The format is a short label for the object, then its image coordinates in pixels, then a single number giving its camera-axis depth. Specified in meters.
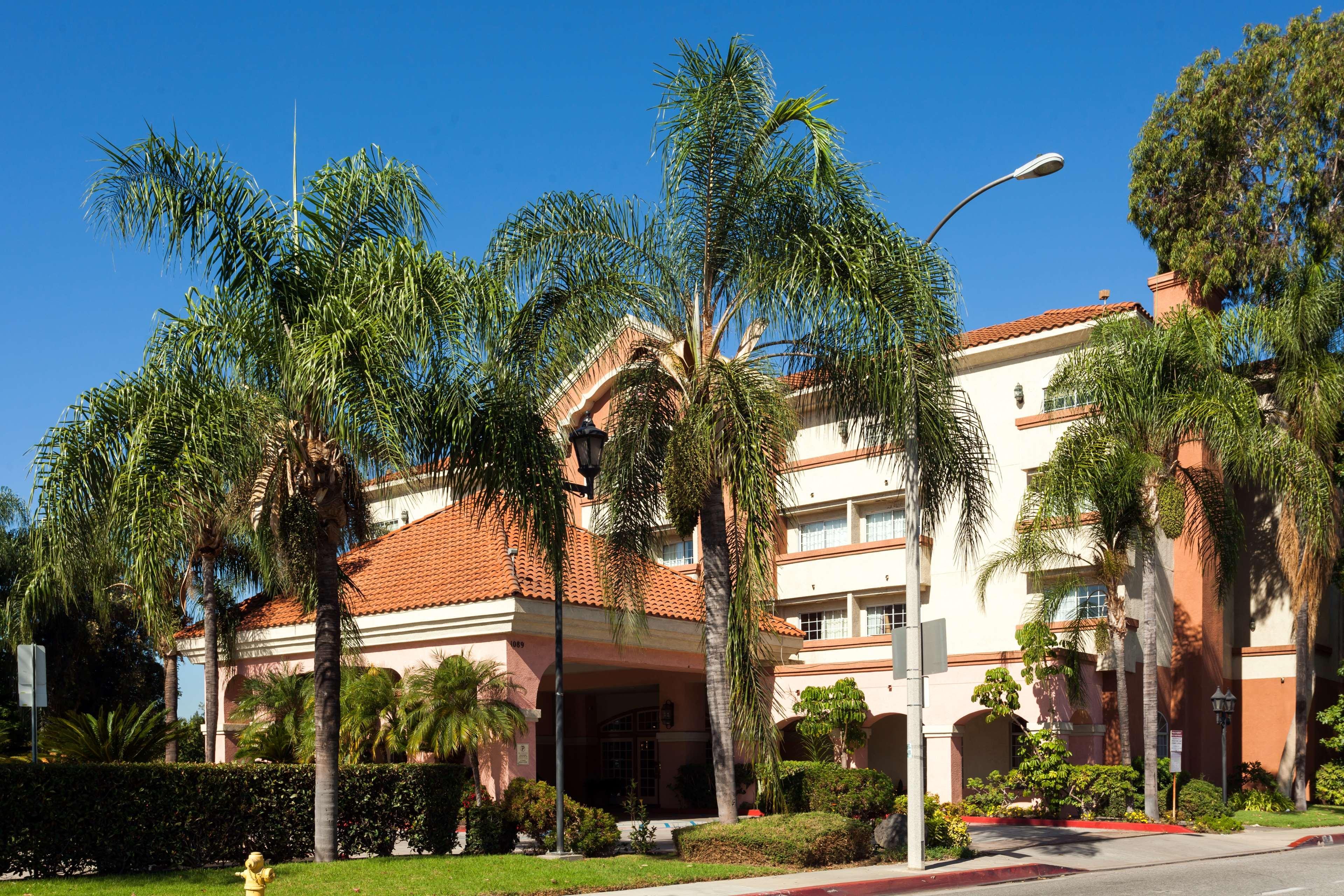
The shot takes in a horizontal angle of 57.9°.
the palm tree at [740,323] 15.77
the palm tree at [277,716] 21.44
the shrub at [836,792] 18.33
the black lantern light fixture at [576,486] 16.56
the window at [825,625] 35.72
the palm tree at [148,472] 12.69
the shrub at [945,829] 17.83
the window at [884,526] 34.91
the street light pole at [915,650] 15.85
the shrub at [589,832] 17.33
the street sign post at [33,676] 15.52
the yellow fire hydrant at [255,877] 8.84
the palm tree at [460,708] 19.02
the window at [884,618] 34.47
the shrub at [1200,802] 25.31
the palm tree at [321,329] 13.45
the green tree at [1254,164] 34.69
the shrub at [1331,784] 30.63
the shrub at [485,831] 17.47
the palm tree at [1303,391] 27.62
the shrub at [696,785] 27.17
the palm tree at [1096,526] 24.89
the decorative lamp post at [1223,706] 27.78
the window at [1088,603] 31.33
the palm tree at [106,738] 18.39
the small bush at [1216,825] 24.44
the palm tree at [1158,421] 24.27
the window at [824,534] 36.12
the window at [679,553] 37.53
